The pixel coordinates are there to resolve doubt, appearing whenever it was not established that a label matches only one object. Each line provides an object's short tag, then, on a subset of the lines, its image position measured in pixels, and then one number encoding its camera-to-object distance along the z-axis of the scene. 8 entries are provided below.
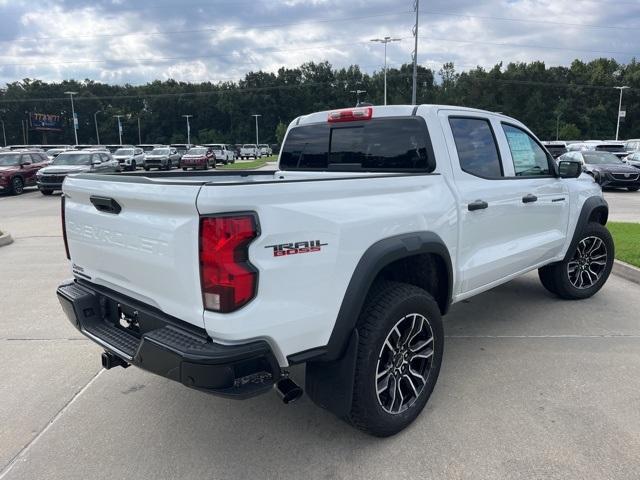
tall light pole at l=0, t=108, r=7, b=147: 98.94
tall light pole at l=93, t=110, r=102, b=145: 101.44
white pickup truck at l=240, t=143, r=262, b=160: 67.44
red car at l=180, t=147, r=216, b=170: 34.72
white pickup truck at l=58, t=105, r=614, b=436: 2.24
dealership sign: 92.62
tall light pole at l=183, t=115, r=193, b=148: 99.66
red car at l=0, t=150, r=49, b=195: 19.59
